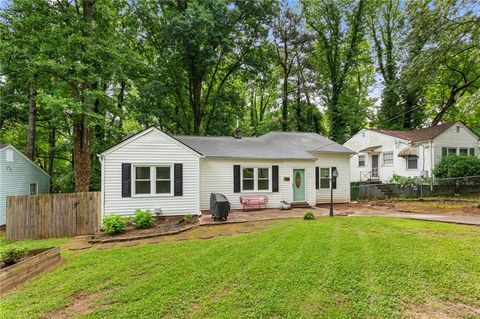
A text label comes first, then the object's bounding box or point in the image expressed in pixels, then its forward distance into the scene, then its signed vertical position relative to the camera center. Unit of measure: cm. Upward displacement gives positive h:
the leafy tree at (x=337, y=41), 2450 +1328
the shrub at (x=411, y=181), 1581 -88
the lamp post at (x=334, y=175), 1005 -29
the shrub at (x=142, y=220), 910 -190
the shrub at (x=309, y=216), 990 -195
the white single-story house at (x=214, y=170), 1031 -7
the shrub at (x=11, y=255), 482 -173
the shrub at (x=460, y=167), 1478 +2
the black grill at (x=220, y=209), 979 -162
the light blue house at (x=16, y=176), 1281 -32
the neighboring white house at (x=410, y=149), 1733 +144
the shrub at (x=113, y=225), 834 -191
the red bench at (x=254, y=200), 1232 -164
